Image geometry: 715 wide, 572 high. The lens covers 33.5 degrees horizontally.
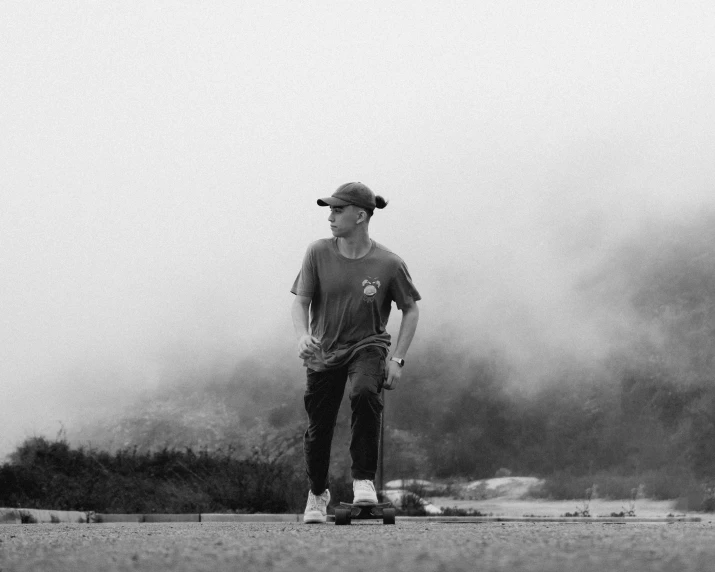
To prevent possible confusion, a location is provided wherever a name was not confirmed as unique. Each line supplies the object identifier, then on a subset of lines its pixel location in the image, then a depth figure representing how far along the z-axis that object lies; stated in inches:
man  286.5
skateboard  281.9
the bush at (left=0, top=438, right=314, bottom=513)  562.3
